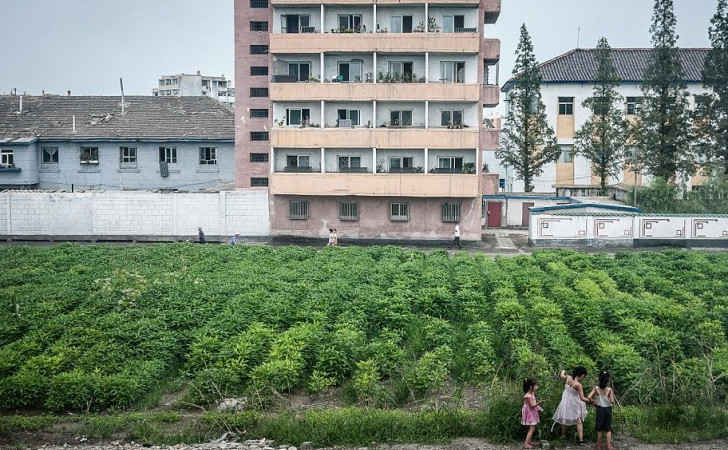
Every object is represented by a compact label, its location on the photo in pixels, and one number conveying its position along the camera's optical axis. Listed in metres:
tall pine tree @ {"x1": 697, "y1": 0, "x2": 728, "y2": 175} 47.66
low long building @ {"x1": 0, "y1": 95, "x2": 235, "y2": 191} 53.44
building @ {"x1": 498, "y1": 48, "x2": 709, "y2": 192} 59.94
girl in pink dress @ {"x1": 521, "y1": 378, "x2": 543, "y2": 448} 16.89
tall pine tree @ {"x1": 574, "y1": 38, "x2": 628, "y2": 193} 51.91
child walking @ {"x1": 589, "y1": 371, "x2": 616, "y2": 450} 16.52
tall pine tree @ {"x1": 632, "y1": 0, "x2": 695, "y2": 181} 48.25
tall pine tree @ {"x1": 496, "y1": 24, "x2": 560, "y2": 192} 53.88
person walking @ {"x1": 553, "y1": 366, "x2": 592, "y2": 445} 16.77
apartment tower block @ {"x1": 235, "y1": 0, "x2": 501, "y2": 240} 44.38
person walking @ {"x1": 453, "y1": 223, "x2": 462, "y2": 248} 43.56
